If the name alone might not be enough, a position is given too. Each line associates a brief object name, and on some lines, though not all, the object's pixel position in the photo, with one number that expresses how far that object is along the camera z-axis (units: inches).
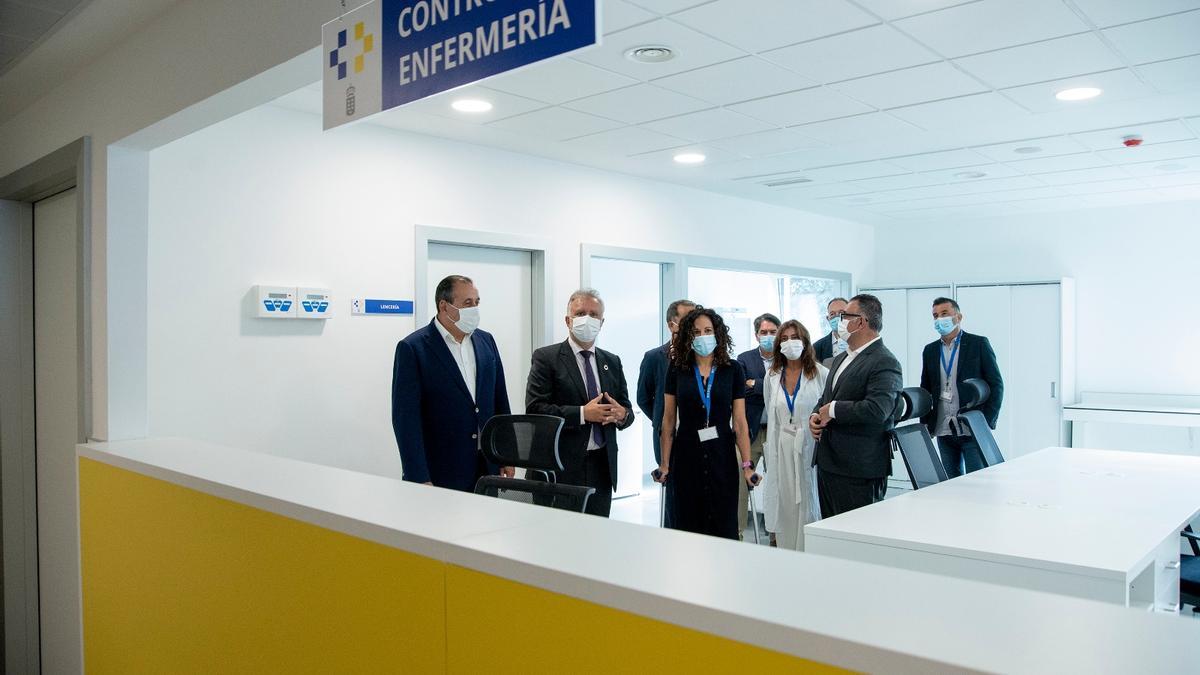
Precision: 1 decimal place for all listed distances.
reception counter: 35.5
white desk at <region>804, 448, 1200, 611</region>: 94.1
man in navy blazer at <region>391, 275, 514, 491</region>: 135.9
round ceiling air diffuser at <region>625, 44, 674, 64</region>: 133.3
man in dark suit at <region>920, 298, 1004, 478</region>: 217.5
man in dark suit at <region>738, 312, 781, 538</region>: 212.2
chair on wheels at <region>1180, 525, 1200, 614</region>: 127.8
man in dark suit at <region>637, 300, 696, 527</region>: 174.0
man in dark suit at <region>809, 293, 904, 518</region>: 147.9
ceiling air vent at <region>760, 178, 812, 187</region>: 252.5
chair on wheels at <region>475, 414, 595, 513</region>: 100.9
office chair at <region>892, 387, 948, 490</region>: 146.9
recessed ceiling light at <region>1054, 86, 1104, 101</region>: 159.0
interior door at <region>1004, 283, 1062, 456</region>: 297.9
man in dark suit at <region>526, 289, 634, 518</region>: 149.3
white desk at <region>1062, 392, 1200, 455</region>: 279.3
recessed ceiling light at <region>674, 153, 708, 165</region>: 216.3
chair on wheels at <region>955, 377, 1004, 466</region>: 181.6
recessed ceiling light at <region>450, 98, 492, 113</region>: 162.6
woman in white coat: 177.2
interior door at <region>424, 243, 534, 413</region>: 202.8
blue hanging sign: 61.7
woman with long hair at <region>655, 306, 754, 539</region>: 157.0
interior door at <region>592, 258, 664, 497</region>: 253.9
